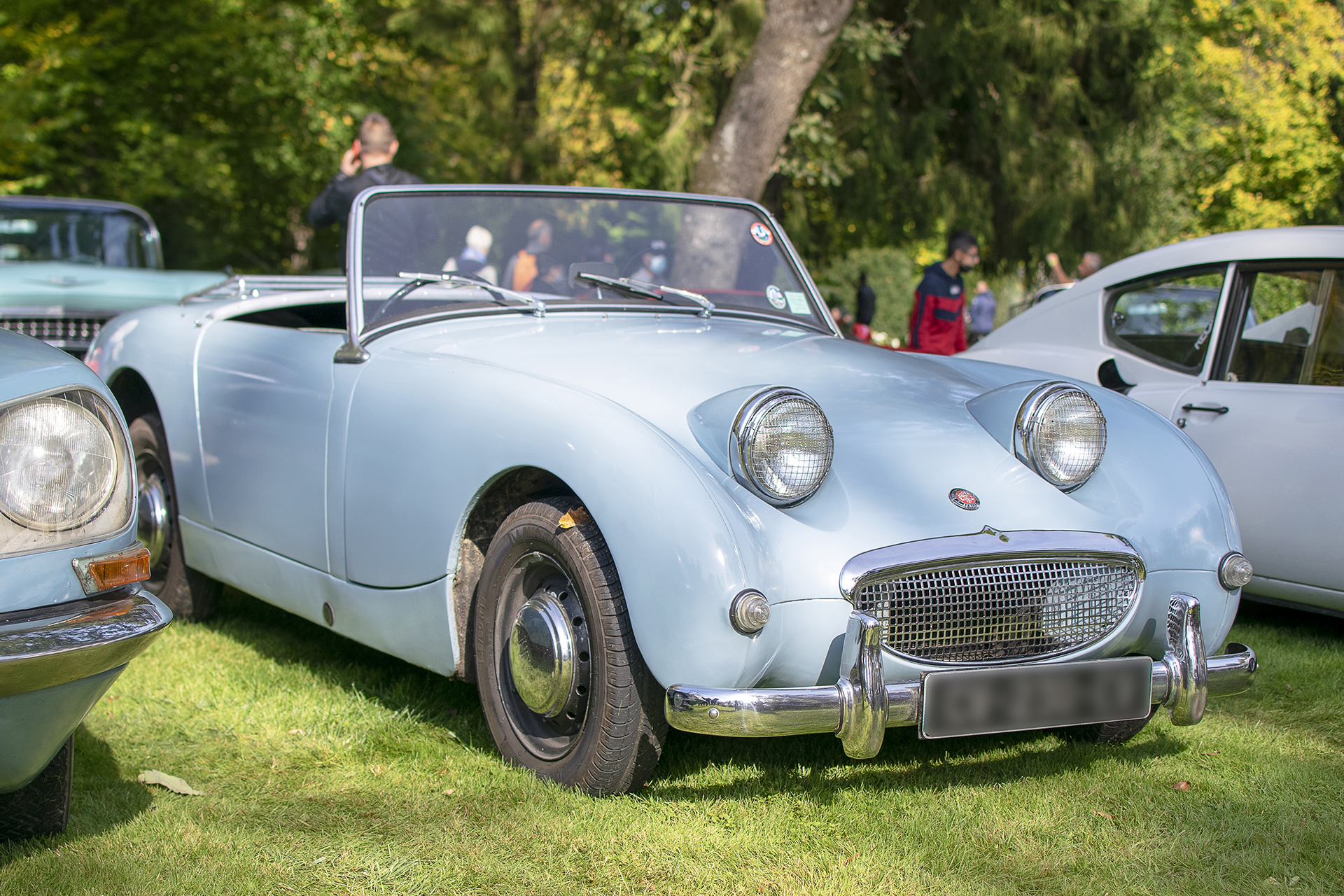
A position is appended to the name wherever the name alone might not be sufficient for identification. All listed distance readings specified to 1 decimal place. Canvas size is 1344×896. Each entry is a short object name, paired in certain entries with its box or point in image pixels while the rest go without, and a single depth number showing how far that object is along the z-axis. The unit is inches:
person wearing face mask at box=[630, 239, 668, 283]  155.4
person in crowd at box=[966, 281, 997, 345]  608.7
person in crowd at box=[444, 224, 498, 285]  153.2
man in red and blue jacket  309.6
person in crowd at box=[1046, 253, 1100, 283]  453.1
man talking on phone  228.8
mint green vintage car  313.0
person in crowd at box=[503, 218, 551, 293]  152.3
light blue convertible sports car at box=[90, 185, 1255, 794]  98.4
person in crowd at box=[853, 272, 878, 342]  639.1
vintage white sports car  159.8
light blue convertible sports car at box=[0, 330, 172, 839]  79.4
